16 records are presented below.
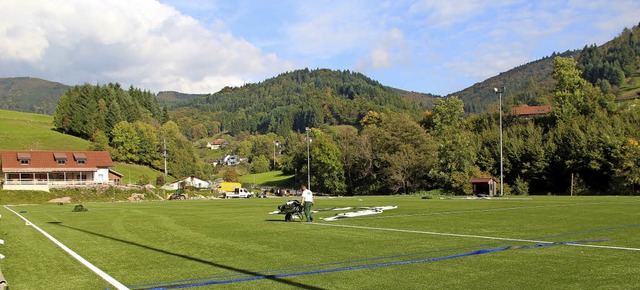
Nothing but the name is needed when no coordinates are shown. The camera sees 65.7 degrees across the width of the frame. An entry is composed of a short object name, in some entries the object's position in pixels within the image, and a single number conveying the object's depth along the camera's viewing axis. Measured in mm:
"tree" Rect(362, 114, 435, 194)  79625
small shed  57850
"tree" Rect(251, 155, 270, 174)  169375
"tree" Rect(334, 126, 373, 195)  90562
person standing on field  22766
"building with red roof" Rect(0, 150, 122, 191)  80000
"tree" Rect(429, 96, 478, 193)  66875
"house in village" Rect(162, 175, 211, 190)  109894
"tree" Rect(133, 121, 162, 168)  126381
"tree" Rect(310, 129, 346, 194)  95375
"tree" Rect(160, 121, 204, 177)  130625
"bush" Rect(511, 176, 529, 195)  61662
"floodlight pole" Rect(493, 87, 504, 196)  54875
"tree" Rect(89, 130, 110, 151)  115375
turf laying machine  23641
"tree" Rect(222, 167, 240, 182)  139875
